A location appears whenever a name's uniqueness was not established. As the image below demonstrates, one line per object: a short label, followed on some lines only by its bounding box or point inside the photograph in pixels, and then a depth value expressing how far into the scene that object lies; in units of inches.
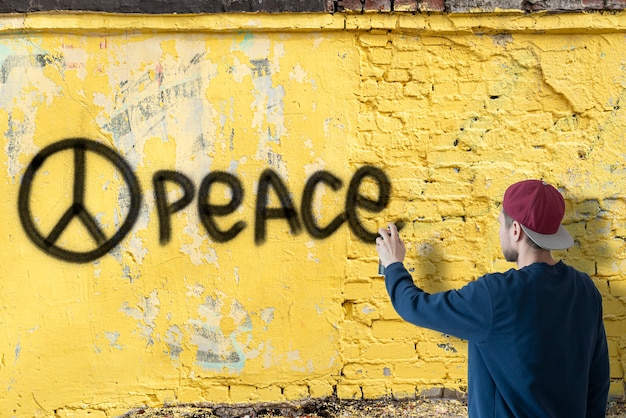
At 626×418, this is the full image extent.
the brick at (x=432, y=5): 125.3
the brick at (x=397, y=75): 128.9
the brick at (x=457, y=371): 136.6
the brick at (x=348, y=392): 136.0
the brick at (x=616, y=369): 136.5
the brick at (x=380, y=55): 128.1
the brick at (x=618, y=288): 134.6
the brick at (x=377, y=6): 125.2
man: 82.2
